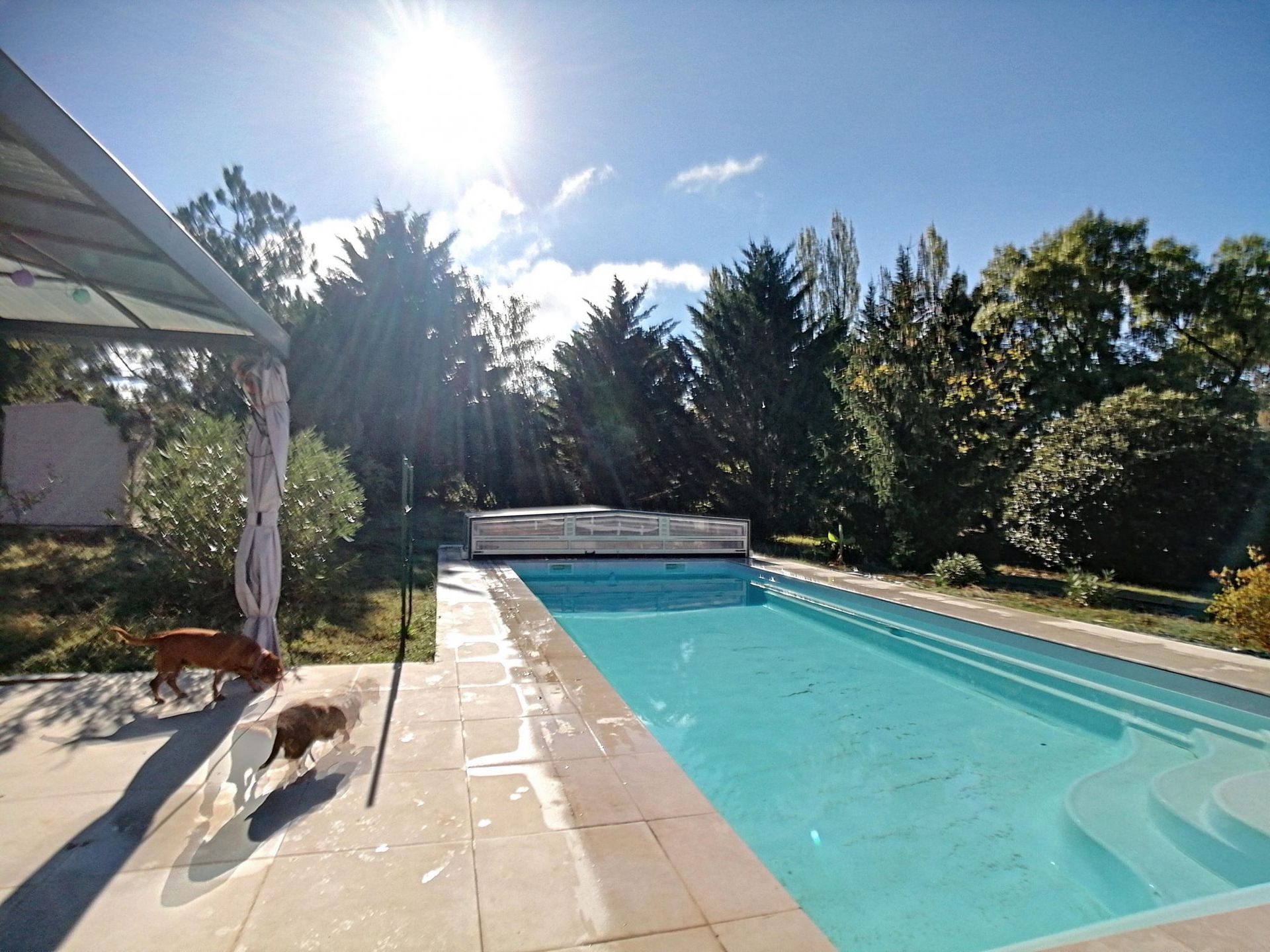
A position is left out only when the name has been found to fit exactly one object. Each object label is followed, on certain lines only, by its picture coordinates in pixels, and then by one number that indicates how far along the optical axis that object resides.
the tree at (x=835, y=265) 24.62
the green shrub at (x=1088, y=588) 8.79
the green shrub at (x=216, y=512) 6.52
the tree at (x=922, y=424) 11.22
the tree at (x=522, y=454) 20.66
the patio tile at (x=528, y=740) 3.46
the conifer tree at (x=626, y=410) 19.44
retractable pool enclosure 12.24
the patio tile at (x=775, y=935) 2.06
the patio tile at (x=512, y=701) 4.12
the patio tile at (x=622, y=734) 3.67
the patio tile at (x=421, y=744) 3.31
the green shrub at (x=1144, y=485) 9.06
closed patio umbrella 4.75
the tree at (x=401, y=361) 17.41
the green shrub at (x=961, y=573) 10.63
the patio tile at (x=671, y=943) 2.02
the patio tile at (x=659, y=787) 2.99
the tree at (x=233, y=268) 16.91
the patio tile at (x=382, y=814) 2.60
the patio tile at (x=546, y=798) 2.78
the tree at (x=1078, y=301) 17.17
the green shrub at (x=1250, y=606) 6.20
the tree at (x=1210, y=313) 16.47
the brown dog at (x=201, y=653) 3.90
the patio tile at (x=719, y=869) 2.29
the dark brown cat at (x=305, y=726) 3.14
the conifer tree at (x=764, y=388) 16.94
